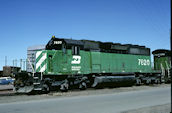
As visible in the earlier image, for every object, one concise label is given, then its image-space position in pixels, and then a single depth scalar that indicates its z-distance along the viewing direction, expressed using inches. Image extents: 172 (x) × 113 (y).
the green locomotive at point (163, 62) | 1078.7
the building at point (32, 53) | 635.5
